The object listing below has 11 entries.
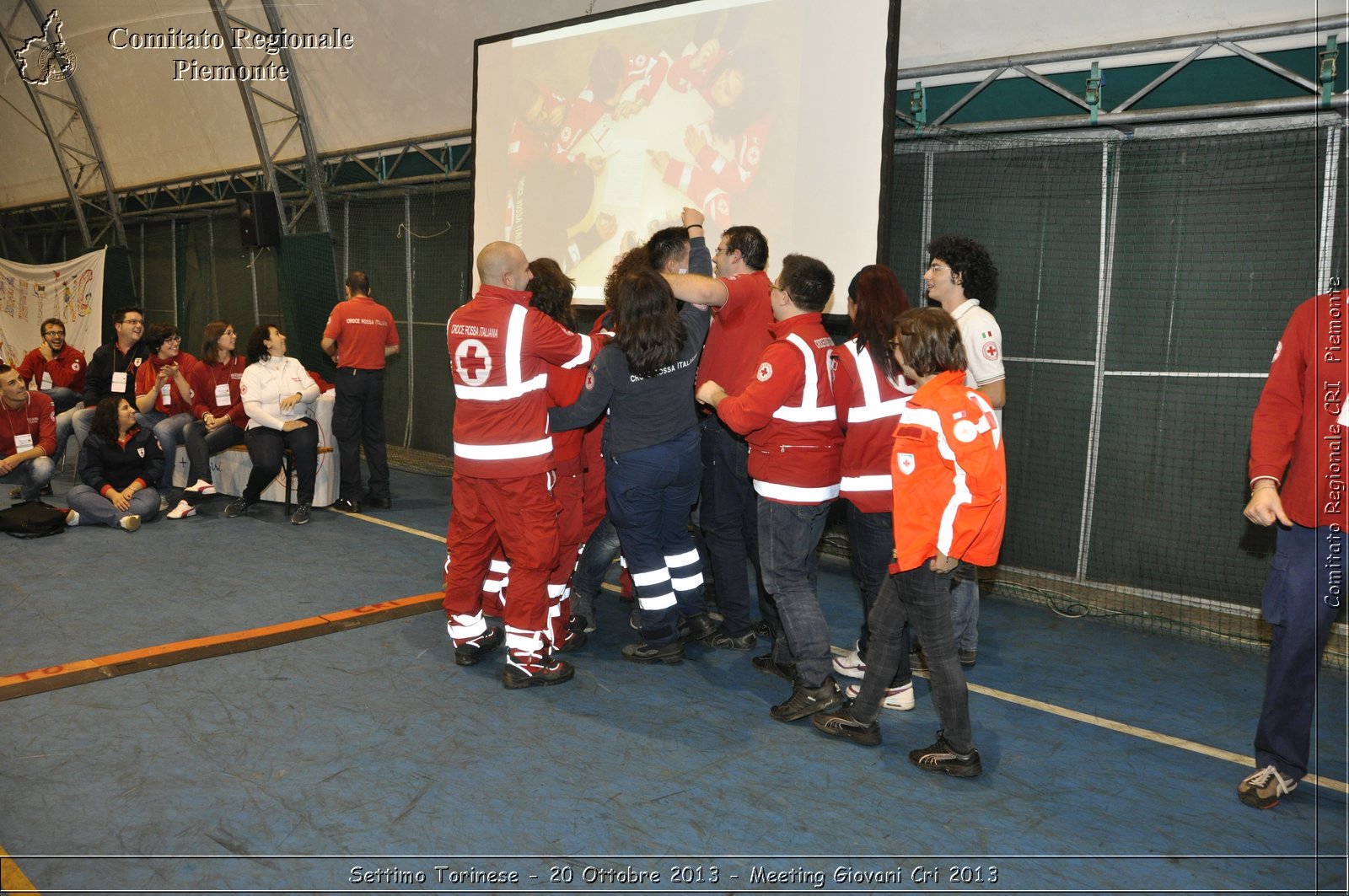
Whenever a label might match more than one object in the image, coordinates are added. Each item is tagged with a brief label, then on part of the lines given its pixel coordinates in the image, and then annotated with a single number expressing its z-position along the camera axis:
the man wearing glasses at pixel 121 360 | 7.81
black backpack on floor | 6.11
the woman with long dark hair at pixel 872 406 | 3.59
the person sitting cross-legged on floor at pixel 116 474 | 6.46
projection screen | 5.37
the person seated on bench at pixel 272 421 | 6.85
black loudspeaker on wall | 10.54
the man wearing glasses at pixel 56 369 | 8.88
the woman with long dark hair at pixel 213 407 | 7.20
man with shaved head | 3.83
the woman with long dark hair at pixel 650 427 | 3.89
